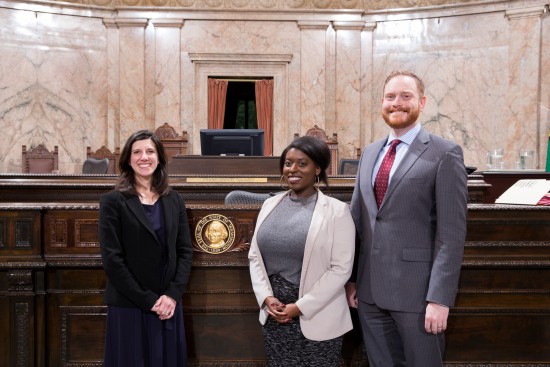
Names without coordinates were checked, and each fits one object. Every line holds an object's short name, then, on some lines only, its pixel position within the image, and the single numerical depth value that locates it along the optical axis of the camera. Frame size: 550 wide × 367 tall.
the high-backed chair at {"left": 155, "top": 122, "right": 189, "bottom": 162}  9.84
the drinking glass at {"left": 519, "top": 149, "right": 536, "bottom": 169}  9.29
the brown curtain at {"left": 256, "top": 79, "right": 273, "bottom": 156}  11.60
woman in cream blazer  2.32
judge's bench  2.92
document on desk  3.13
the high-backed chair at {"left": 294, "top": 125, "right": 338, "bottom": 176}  9.31
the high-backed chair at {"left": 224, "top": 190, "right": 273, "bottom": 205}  3.48
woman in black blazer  2.44
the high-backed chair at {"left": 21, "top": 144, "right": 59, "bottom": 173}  9.90
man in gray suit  2.12
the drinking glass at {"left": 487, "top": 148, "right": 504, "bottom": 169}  9.62
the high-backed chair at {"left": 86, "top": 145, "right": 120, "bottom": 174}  9.93
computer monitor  7.22
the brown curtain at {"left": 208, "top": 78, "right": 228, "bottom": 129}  11.55
